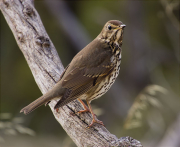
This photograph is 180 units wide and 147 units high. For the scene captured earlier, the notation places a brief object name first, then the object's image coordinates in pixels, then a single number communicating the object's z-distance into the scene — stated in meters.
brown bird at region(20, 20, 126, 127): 6.50
